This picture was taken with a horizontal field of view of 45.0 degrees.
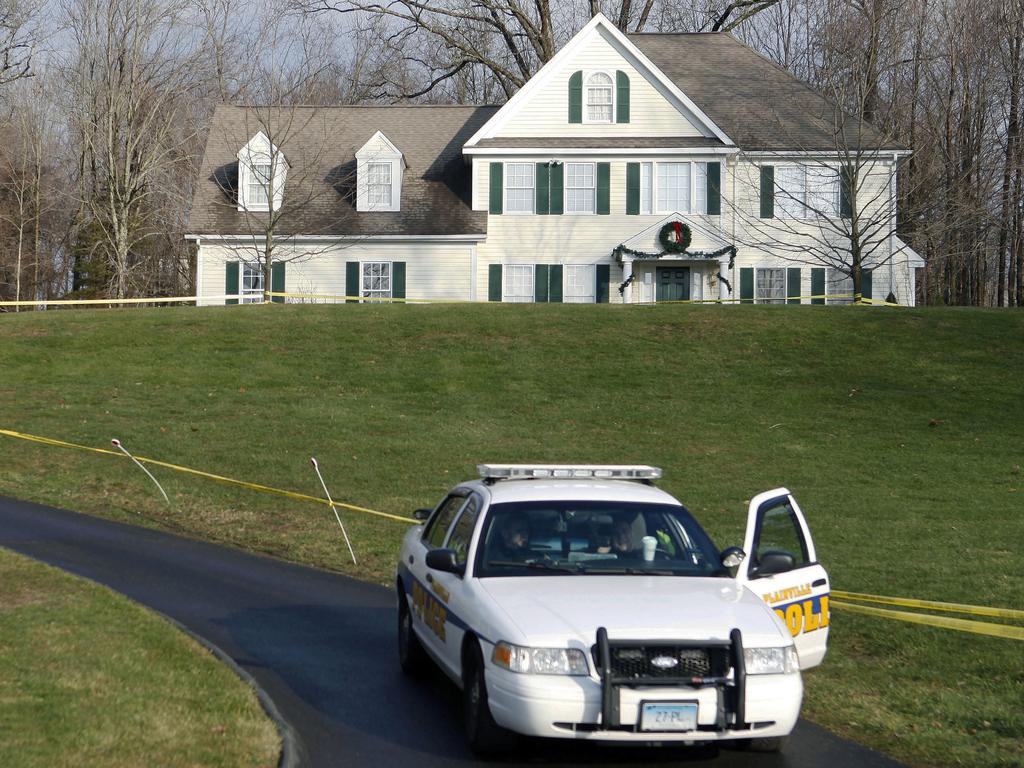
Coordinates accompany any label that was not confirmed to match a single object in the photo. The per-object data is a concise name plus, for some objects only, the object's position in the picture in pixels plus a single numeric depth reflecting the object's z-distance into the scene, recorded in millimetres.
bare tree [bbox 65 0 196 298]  50625
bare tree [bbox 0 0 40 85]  49469
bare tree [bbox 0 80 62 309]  59656
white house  39875
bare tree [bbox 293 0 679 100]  52344
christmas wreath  39281
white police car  6551
